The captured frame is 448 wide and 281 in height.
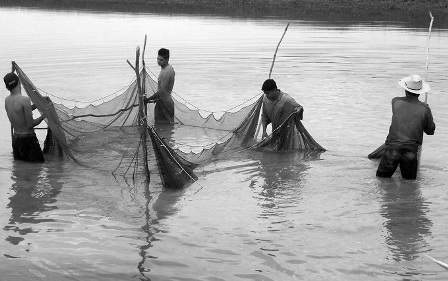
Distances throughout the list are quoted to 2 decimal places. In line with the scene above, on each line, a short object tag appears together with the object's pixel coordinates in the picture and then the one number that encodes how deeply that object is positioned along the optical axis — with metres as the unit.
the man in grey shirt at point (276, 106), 10.40
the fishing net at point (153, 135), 9.55
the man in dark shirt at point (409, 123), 8.59
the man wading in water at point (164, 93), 12.20
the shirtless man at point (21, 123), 9.83
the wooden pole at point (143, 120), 8.62
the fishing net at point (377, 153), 10.19
